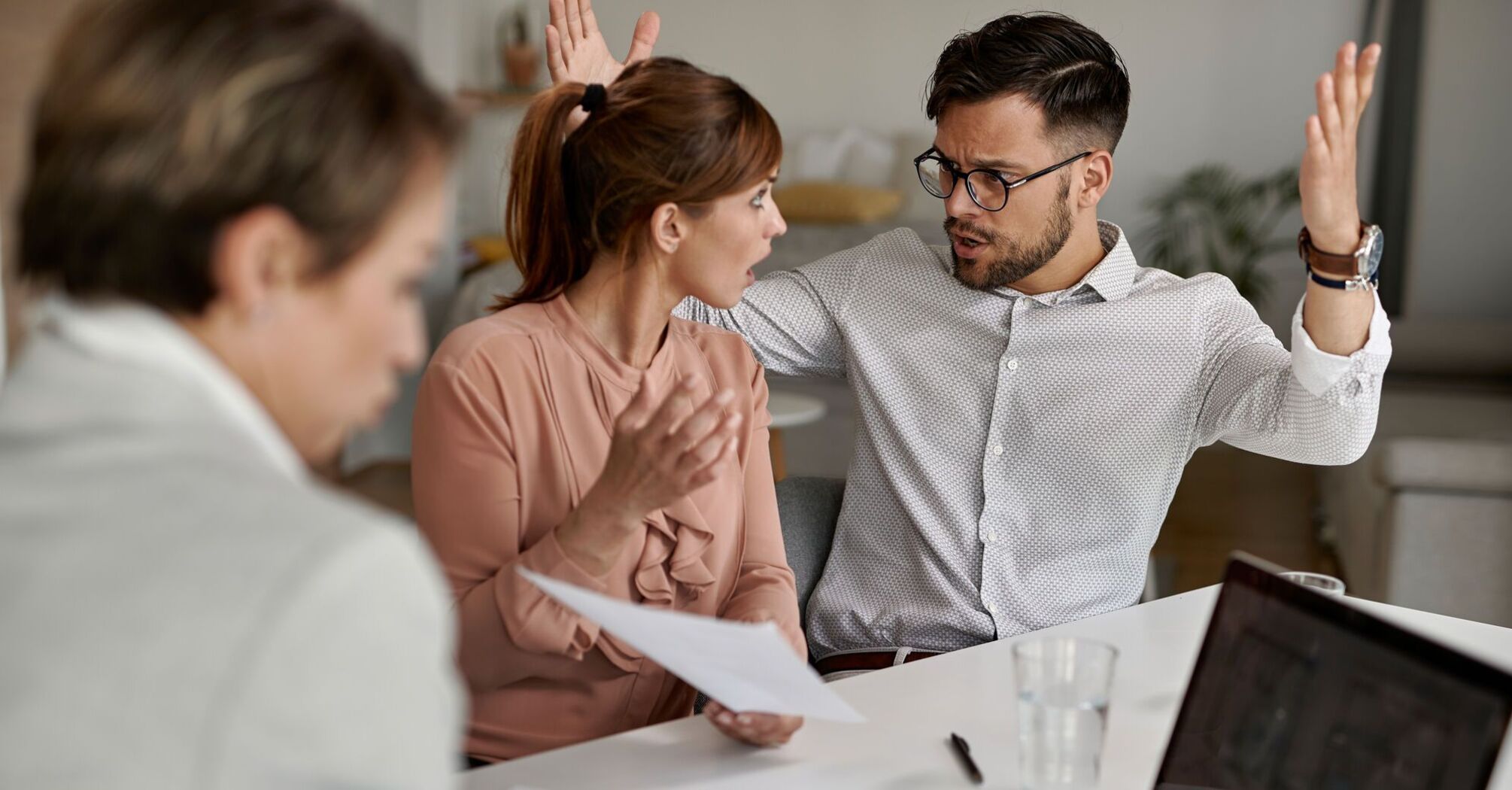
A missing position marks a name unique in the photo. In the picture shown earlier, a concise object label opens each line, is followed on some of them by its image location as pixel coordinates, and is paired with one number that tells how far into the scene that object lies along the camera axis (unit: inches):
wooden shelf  212.7
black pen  38.8
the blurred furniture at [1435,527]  110.7
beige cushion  212.8
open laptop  28.0
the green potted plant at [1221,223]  207.9
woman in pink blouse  46.6
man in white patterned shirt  67.1
